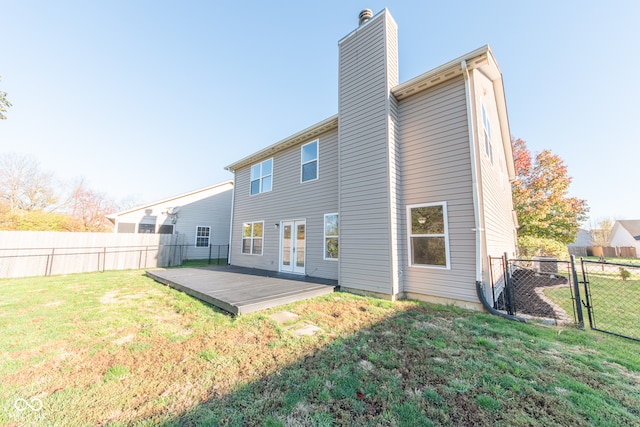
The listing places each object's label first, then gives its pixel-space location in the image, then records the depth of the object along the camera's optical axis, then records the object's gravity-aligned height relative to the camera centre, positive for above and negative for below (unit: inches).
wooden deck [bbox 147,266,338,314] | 185.0 -50.7
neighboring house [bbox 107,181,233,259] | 569.6 +46.3
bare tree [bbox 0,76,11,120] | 228.2 +130.2
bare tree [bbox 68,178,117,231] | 794.0 +103.1
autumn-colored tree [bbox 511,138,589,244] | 612.5 +94.8
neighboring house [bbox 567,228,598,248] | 1604.8 +9.9
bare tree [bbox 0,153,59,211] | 641.6 +148.1
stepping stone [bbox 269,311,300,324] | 162.5 -57.9
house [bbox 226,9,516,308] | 196.4 +60.1
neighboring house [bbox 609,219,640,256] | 1103.7 +30.1
